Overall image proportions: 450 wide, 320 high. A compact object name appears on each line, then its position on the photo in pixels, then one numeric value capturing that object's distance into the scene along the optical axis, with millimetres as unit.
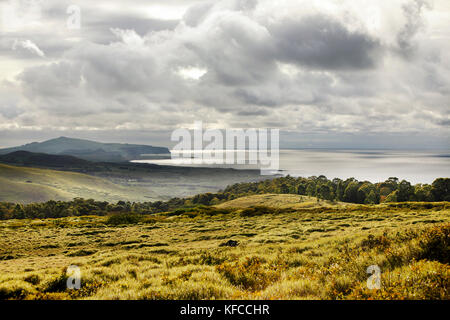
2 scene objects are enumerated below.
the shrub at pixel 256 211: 58781
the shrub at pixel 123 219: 55197
